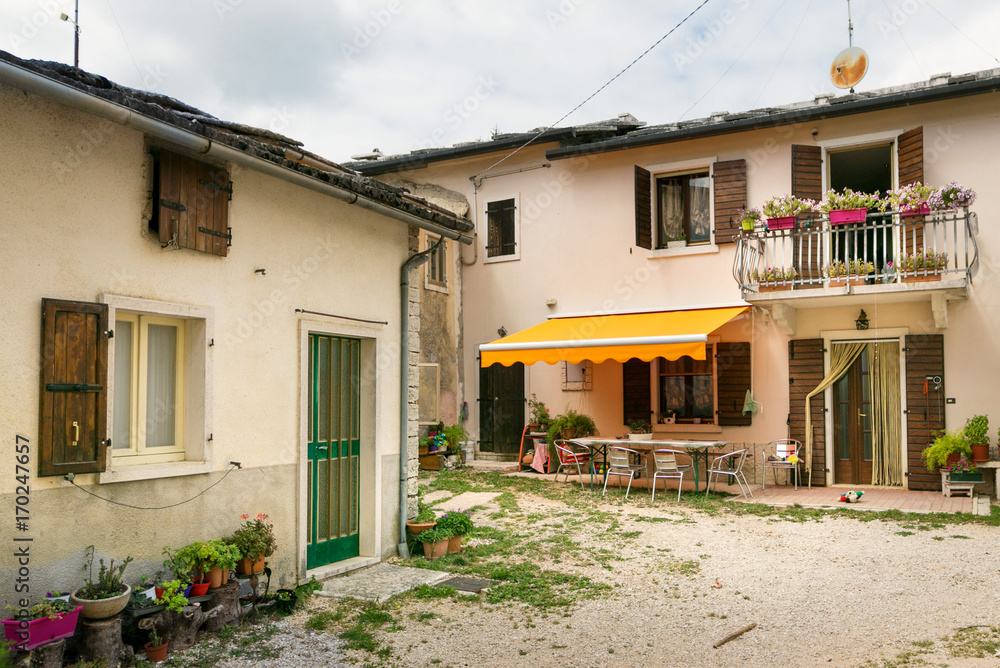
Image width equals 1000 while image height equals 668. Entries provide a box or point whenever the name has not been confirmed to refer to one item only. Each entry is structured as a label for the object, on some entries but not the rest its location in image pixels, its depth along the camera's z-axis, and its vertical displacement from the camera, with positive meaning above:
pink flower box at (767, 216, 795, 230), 13.40 +2.50
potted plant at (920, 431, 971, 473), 12.50 -1.32
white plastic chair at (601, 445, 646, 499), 13.16 -1.58
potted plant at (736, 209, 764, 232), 13.74 +2.62
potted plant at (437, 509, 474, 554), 8.88 -1.78
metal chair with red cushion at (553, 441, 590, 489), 15.19 -1.70
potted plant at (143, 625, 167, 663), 5.27 -1.86
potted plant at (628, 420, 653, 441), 15.24 -1.17
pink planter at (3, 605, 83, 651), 4.61 -1.54
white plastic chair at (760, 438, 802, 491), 13.55 -1.53
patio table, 12.83 -1.31
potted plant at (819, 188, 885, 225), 12.69 +2.70
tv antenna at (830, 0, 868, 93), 14.38 +5.58
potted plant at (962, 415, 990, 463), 12.40 -1.12
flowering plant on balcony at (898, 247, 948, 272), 12.31 +1.69
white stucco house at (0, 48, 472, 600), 5.00 +0.30
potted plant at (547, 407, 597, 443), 16.20 -1.19
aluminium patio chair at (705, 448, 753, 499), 12.82 -1.71
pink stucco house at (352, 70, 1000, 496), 12.97 +1.63
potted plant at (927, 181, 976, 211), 12.22 +2.68
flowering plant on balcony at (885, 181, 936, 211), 12.54 +2.77
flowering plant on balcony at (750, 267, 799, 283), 13.27 +1.60
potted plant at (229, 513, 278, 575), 6.32 -1.42
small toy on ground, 12.28 -2.02
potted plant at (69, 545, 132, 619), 4.97 -1.44
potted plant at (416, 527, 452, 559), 8.62 -1.89
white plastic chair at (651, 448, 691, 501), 12.84 -1.58
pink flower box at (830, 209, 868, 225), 12.64 +2.48
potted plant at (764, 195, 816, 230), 13.43 +2.74
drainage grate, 7.49 -2.09
